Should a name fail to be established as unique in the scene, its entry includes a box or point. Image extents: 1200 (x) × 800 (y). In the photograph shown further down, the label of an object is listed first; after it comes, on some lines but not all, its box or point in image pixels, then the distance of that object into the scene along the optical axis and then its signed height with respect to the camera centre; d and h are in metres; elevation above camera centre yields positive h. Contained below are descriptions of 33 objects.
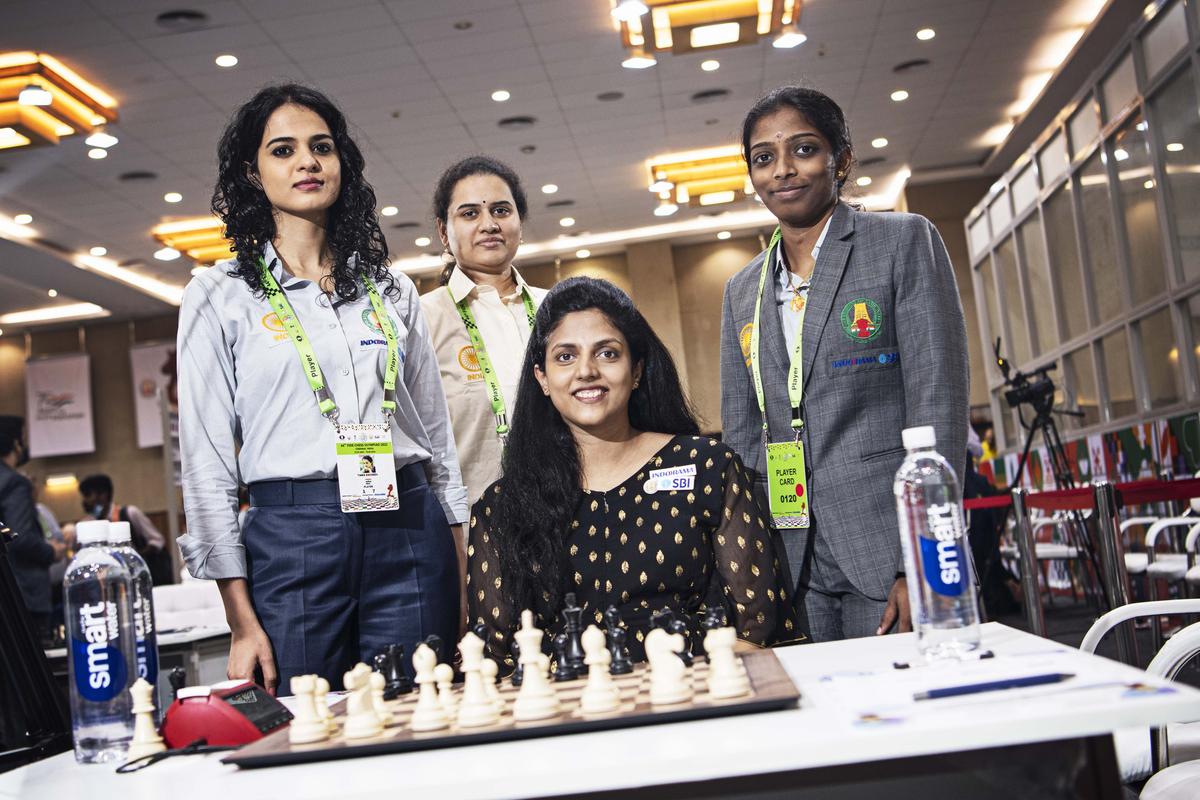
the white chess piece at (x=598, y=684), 1.07 -0.17
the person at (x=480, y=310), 2.81 +0.56
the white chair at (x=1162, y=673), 1.60 -0.31
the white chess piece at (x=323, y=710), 1.14 -0.17
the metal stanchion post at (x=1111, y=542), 3.45 -0.25
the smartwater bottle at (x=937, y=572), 1.22 -0.10
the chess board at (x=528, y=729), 1.04 -0.20
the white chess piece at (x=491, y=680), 1.12 -0.16
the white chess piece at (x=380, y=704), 1.16 -0.18
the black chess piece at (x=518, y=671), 1.35 -0.18
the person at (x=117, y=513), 9.10 +0.42
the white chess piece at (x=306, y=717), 1.11 -0.17
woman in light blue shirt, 1.89 +0.21
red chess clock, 1.22 -0.18
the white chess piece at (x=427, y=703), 1.10 -0.17
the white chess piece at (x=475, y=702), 1.09 -0.17
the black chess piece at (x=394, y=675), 1.34 -0.17
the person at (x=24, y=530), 5.24 +0.19
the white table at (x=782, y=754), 0.89 -0.21
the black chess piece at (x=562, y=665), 1.33 -0.18
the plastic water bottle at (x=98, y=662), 1.27 -0.11
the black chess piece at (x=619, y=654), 1.31 -0.17
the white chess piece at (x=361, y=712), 1.10 -0.17
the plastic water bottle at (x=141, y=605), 1.37 -0.05
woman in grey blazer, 2.06 +0.23
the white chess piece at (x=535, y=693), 1.08 -0.17
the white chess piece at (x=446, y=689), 1.14 -0.17
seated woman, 1.83 +0.01
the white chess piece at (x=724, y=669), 1.07 -0.16
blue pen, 1.00 -0.19
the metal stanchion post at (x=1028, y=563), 4.18 -0.36
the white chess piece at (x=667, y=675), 1.08 -0.16
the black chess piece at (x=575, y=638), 1.35 -0.15
